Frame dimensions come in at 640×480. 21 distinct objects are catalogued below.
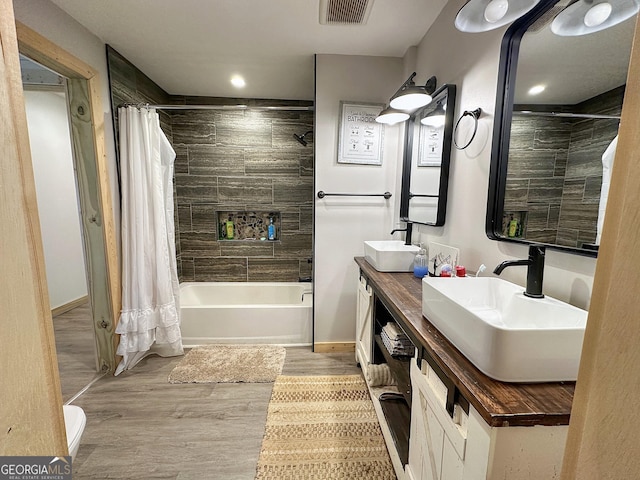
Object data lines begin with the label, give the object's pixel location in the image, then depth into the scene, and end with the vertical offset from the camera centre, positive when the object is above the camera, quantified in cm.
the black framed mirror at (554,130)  80 +26
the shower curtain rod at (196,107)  205 +73
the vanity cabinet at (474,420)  58 -52
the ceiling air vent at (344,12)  153 +113
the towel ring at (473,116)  131 +43
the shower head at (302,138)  295 +69
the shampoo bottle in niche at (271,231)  316 -35
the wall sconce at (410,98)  150 +60
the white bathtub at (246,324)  250 -115
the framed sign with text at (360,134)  217 +56
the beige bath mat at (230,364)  206 -135
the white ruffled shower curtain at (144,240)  204 -32
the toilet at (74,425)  101 -90
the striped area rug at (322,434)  136 -135
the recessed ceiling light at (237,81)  250 +114
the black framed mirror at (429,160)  160 +29
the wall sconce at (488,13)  89 +66
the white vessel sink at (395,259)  169 -35
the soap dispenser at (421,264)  157 -37
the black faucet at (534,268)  90 -21
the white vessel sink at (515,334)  62 -34
